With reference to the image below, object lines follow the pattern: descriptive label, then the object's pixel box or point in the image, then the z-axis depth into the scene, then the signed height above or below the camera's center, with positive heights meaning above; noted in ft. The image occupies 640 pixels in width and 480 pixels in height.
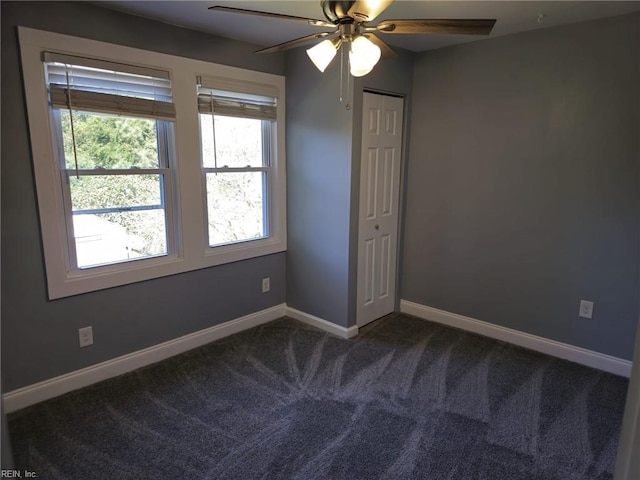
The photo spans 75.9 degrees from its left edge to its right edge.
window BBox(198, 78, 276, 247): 9.95 +0.01
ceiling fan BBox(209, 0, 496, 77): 5.26 +1.80
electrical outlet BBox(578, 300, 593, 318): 9.39 -3.31
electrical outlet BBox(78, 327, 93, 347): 8.43 -3.56
